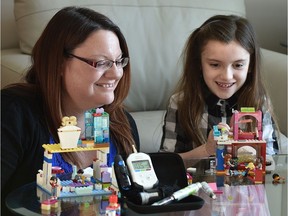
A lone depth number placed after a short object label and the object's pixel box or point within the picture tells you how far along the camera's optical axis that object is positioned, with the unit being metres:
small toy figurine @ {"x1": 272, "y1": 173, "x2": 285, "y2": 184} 1.68
